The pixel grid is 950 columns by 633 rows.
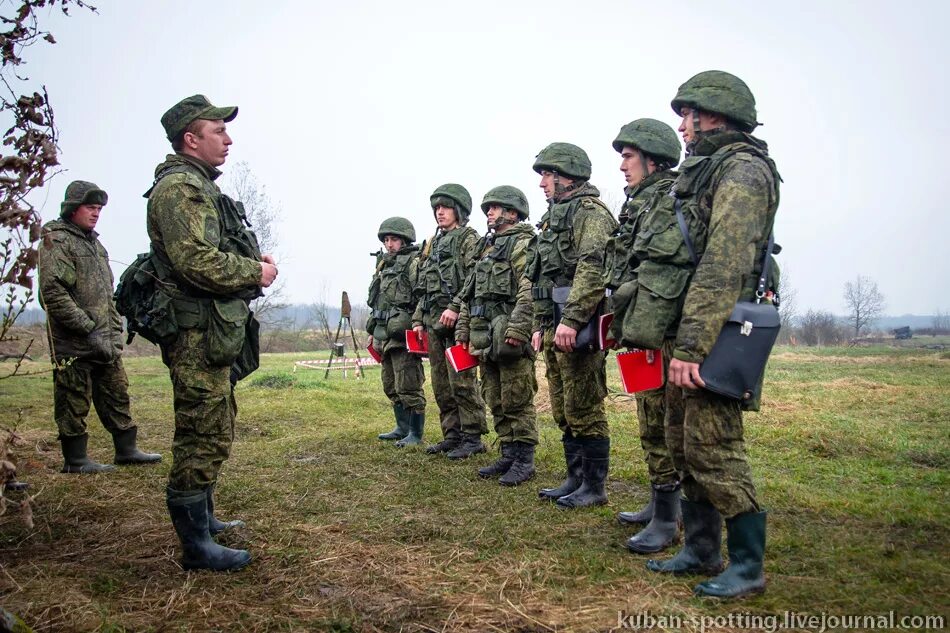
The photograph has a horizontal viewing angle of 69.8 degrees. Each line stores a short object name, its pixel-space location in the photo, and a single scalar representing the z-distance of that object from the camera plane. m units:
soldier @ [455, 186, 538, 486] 6.20
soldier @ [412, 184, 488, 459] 7.50
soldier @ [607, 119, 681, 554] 4.21
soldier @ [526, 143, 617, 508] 5.09
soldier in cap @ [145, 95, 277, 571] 3.90
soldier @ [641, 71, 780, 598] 3.32
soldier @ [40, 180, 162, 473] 6.35
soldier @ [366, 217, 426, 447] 8.39
